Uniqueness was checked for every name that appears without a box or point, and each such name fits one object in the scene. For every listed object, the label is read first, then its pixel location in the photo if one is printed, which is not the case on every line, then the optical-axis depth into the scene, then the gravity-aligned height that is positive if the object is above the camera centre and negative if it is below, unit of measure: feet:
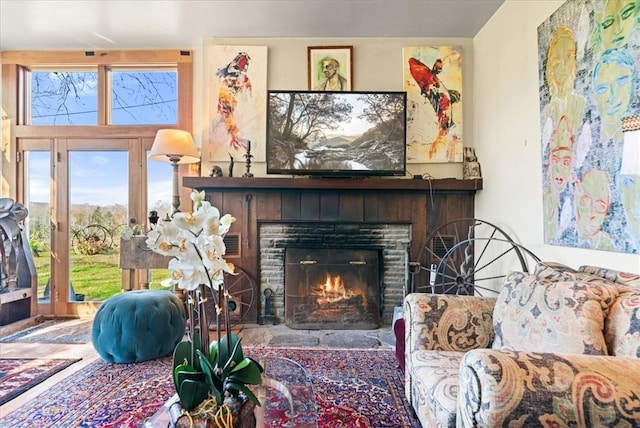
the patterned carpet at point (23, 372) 6.98 -3.43
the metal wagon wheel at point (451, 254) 10.40 -1.15
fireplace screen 10.93 -2.17
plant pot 3.23 -1.90
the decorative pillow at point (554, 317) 4.16 -1.30
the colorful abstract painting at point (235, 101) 11.30 +3.59
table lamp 10.28 +1.89
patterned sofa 3.04 -1.51
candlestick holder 10.88 +1.69
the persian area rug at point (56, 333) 9.91 -3.49
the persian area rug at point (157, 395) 5.93 -3.41
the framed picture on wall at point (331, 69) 11.34 +4.61
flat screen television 10.62 +2.44
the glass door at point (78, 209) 12.12 +0.18
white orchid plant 3.17 -0.93
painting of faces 5.43 +1.66
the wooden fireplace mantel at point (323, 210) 11.01 +0.13
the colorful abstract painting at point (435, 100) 11.23 +3.59
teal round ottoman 7.88 -2.54
